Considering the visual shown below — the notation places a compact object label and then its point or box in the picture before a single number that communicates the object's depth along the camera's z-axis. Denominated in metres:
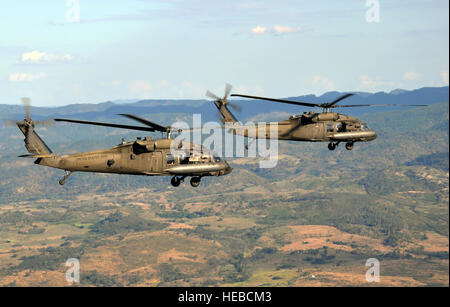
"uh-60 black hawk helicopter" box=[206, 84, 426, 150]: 84.88
